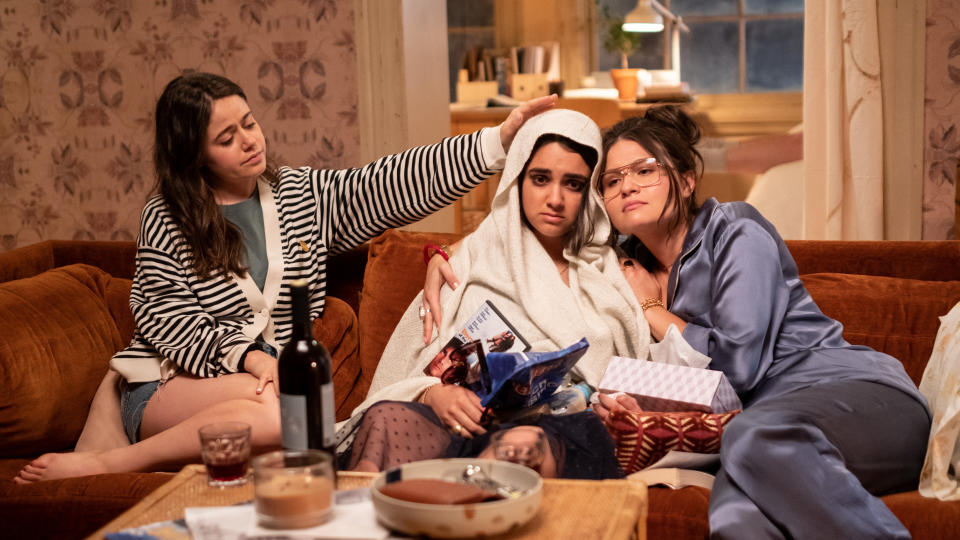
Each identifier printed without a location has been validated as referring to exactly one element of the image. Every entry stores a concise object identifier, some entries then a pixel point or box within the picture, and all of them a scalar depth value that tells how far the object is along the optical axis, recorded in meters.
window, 6.15
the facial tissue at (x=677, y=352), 1.98
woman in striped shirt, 2.15
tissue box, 1.90
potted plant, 5.94
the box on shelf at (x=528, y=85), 6.00
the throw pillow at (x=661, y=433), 1.86
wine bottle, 1.42
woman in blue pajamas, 1.68
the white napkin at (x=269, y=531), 1.26
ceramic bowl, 1.22
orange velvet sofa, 1.95
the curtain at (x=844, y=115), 2.75
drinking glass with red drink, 1.46
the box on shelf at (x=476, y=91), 6.34
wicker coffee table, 1.29
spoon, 1.33
